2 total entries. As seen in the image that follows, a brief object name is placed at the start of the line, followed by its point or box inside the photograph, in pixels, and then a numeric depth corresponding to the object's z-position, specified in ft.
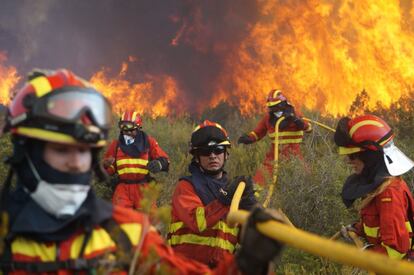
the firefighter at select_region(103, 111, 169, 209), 24.82
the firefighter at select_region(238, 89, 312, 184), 29.30
